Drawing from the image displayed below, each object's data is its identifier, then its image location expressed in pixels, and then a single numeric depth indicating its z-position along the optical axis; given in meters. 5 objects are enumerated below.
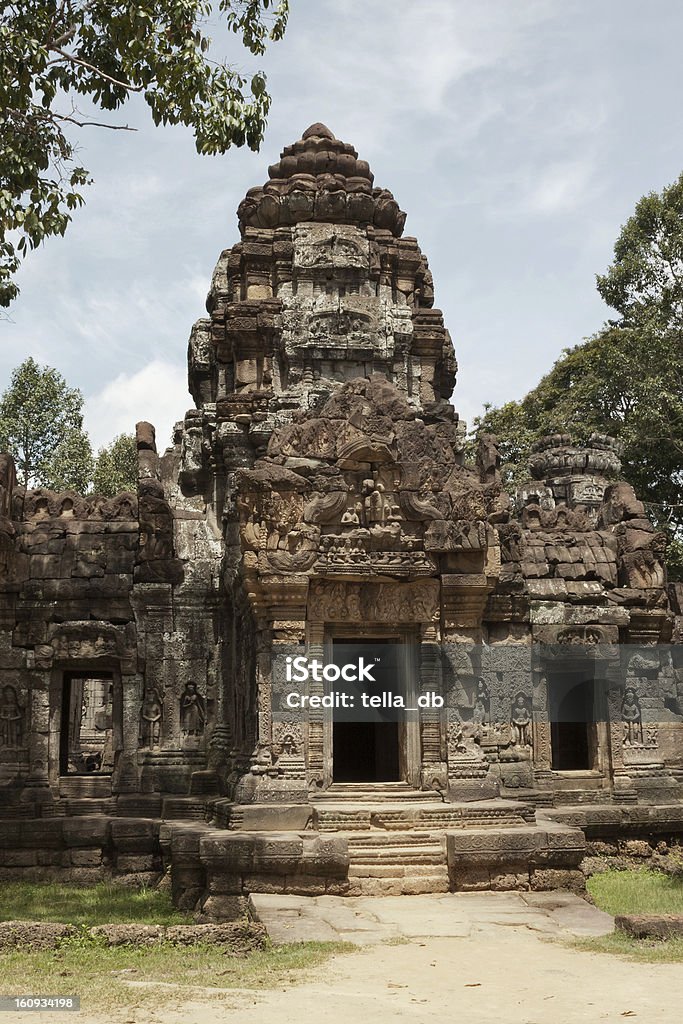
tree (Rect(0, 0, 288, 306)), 10.40
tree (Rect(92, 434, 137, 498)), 31.66
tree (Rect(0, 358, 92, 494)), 31.53
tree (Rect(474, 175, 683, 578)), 24.64
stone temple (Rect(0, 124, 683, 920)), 10.59
